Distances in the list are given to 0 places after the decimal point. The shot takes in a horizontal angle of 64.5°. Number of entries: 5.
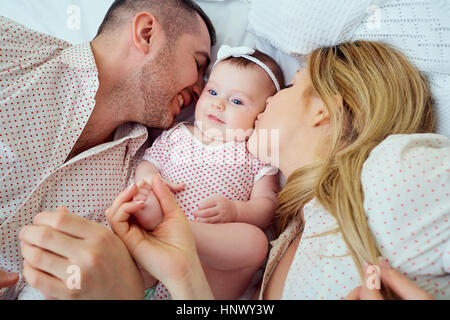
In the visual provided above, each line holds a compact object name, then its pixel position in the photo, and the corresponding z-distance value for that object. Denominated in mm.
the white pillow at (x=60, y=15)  1592
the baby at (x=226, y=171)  1019
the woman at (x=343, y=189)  765
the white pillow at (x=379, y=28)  1104
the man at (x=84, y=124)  751
